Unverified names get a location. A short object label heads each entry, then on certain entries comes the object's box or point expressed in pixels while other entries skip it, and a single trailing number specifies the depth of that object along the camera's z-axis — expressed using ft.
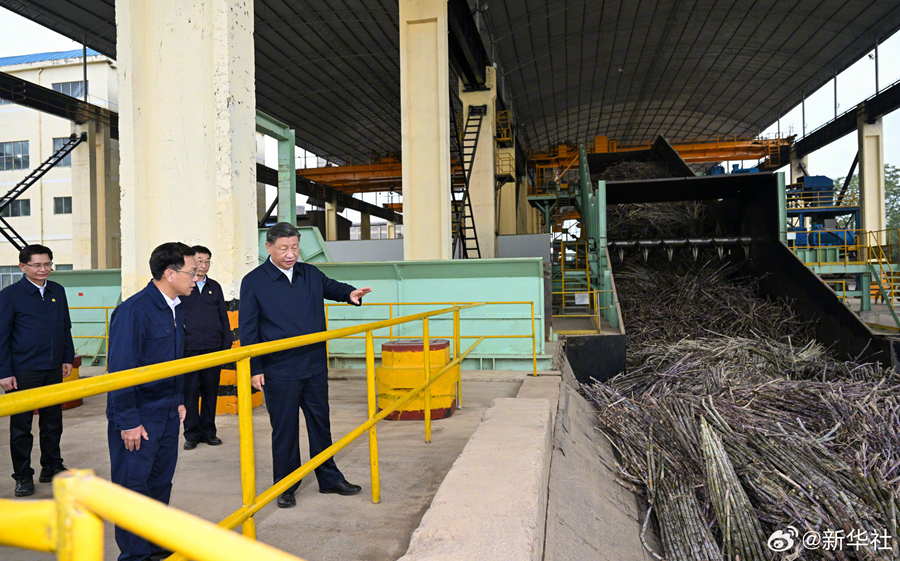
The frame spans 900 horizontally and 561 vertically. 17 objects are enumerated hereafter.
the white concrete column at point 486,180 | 52.95
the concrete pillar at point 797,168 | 87.45
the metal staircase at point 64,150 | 60.64
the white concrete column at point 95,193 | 61.21
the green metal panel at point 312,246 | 31.09
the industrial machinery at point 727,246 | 25.95
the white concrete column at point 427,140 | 31.94
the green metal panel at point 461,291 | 25.91
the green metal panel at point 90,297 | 31.99
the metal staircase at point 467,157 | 41.88
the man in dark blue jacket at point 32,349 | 11.95
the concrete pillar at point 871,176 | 67.41
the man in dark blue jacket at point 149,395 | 7.87
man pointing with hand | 10.68
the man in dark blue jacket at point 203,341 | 14.96
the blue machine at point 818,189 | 77.61
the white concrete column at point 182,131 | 17.85
